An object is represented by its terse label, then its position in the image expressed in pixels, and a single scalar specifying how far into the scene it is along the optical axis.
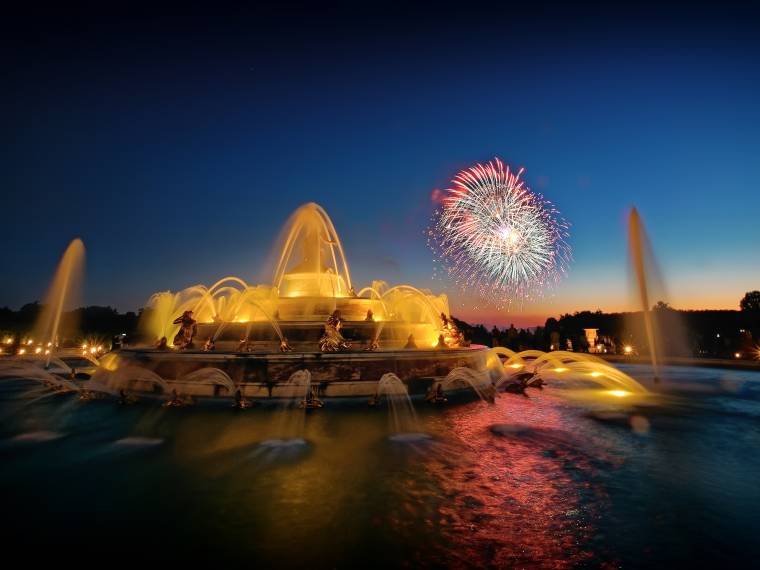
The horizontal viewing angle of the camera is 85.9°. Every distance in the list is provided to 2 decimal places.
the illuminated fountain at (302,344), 15.77
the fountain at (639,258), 23.95
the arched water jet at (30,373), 18.97
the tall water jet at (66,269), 28.17
